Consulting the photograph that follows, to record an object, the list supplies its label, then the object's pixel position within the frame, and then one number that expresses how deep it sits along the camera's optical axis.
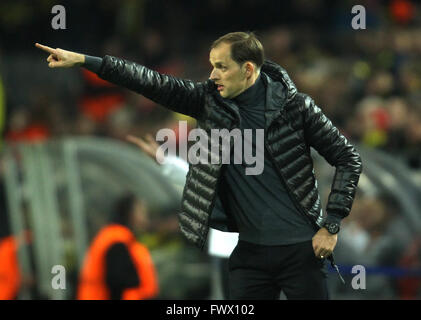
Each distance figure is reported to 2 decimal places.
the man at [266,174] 8.12
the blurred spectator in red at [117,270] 12.95
